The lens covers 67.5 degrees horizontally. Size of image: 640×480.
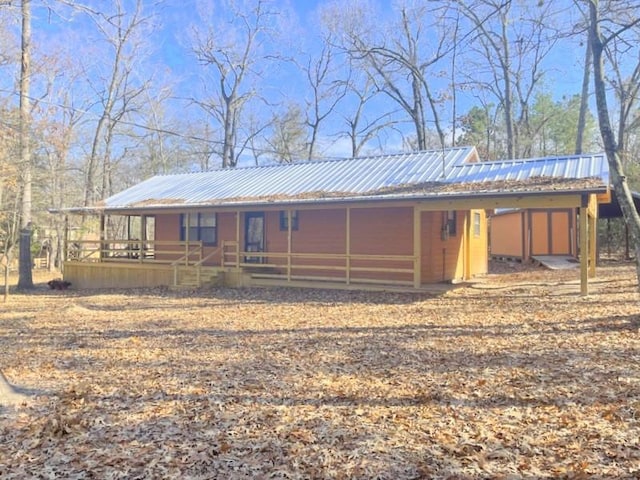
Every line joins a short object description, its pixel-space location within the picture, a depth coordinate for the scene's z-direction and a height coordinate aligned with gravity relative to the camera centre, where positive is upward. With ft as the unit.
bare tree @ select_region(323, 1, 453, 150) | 78.38 +30.40
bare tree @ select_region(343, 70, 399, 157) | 106.52 +26.54
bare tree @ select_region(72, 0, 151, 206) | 85.66 +24.43
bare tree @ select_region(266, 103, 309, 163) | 111.96 +24.91
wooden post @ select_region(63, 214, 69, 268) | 59.26 -0.34
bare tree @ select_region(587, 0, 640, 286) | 26.30 +6.62
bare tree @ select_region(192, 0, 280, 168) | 94.79 +35.21
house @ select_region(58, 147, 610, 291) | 40.34 +2.34
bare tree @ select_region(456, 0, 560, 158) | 83.46 +28.85
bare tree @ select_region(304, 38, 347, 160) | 104.55 +32.70
